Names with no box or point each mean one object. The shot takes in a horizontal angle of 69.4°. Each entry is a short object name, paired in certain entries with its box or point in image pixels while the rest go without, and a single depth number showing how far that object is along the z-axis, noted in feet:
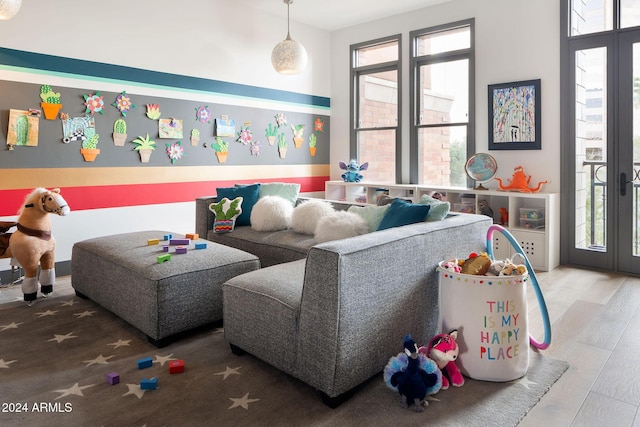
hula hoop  7.63
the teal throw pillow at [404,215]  8.66
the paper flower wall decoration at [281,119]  18.47
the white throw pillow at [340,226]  9.88
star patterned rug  6.01
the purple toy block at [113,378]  6.89
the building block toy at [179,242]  10.27
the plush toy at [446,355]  6.75
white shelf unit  13.83
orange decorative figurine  14.48
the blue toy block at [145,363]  7.42
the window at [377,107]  18.65
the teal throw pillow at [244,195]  13.35
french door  13.03
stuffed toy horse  10.61
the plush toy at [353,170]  19.24
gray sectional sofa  6.19
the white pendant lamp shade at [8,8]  10.08
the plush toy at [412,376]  6.19
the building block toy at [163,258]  8.79
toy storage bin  6.79
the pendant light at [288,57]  16.03
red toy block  7.25
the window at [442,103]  16.51
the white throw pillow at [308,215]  11.68
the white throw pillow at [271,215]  12.41
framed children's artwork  14.66
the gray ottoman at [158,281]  8.28
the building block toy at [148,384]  6.72
